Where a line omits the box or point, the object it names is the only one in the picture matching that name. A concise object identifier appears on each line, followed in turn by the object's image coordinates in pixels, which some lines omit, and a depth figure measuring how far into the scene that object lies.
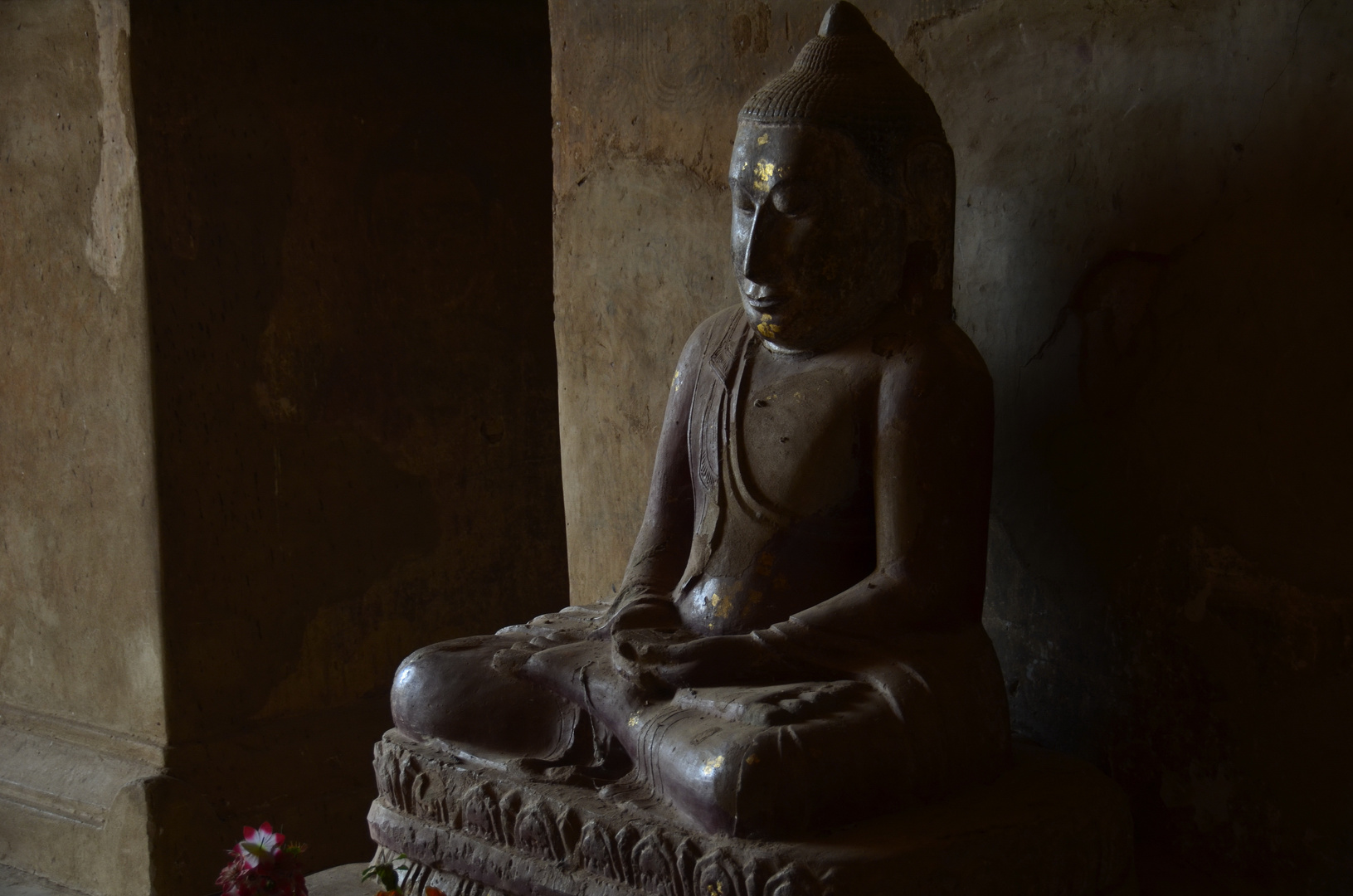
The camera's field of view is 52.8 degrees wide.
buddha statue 2.23
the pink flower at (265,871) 2.39
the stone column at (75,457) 4.15
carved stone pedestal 1.94
